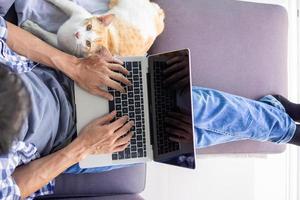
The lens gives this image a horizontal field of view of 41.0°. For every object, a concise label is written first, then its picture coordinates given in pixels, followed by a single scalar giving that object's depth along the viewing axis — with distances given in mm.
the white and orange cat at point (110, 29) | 1105
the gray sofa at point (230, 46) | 1388
